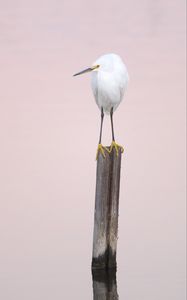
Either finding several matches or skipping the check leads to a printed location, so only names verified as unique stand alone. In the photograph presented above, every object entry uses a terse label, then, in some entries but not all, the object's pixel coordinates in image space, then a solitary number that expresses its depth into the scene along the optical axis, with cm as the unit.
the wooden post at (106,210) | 1978
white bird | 2208
